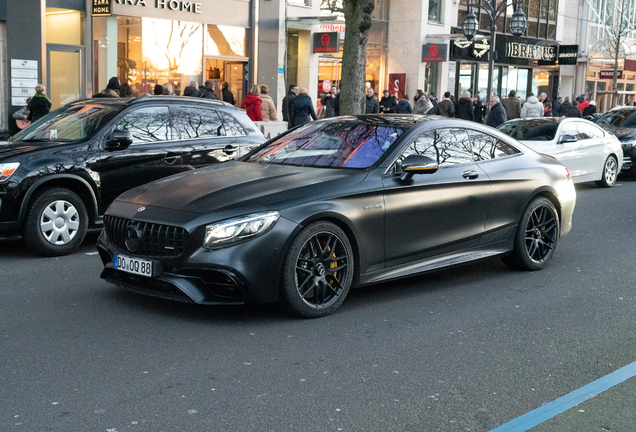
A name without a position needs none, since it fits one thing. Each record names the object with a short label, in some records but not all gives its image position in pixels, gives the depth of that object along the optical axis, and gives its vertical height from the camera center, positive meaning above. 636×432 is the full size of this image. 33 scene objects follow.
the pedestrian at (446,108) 21.50 -0.11
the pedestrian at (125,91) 16.42 +0.03
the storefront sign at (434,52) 32.47 +2.05
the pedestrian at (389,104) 23.28 -0.09
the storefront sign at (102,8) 19.65 +2.05
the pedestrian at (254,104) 18.17 -0.16
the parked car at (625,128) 18.09 -0.43
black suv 8.12 -0.68
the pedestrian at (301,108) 18.88 -0.22
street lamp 23.56 +2.34
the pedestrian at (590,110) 29.19 -0.05
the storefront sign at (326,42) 26.48 +1.90
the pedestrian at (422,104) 24.05 -0.04
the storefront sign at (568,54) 41.19 +2.78
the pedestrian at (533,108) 21.97 -0.03
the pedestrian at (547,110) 29.17 -0.11
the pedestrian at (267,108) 18.72 -0.25
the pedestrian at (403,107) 22.97 -0.13
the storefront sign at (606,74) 44.44 +1.94
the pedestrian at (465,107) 21.86 -0.08
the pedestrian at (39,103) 16.20 -0.28
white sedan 14.63 -0.66
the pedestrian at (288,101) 19.84 -0.07
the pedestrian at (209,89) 17.68 +0.14
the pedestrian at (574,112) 26.65 -0.13
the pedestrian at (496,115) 20.16 -0.24
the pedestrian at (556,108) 28.83 -0.02
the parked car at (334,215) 5.58 -0.88
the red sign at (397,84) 32.81 +0.73
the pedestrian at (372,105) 22.36 -0.11
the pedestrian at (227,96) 20.50 +0.00
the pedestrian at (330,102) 22.66 -0.07
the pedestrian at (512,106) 23.70 +0.00
